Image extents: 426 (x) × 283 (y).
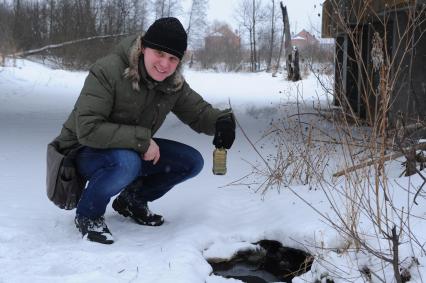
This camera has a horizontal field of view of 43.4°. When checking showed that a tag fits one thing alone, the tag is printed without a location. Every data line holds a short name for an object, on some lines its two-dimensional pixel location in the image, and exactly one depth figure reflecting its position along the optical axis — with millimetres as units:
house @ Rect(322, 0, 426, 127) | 6625
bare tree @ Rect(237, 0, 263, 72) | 34062
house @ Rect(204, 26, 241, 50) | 41097
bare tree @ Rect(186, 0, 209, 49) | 26214
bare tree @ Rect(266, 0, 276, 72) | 32188
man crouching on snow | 2830
